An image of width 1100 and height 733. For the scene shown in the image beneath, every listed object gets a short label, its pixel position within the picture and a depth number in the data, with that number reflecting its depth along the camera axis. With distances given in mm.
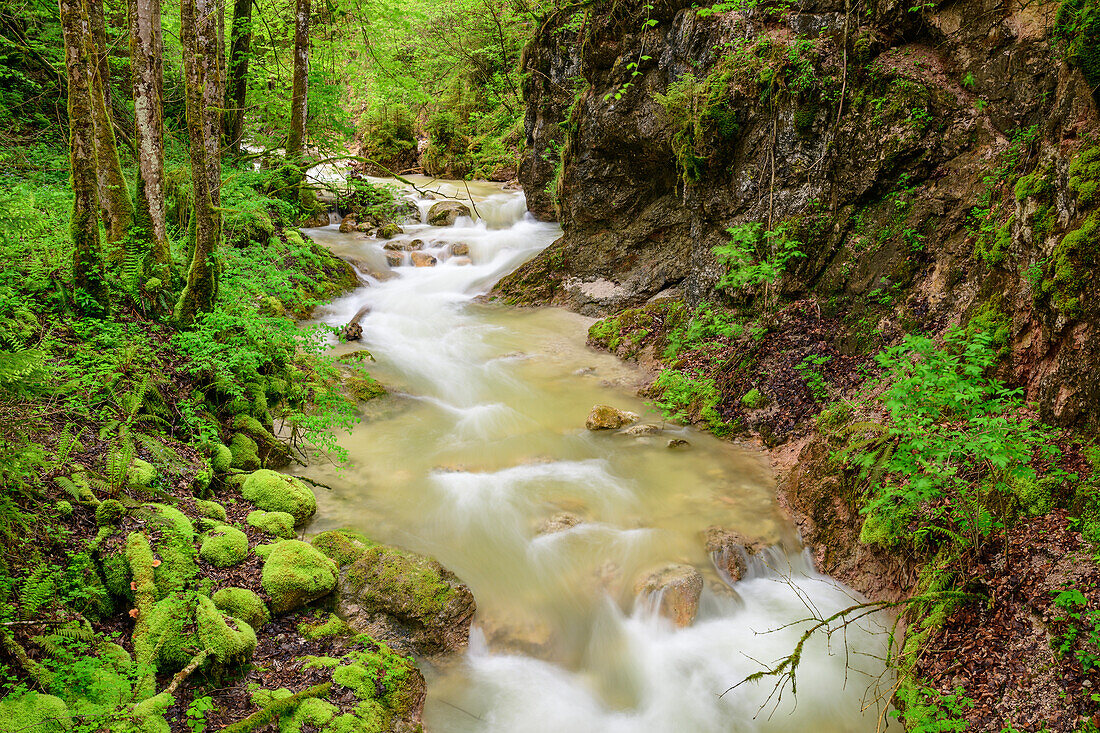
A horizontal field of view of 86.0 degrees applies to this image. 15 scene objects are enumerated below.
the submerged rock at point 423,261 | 14469
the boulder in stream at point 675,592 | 5309
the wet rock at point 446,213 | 16688
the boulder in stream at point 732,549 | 5707
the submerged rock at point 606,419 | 8219
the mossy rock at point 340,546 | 5258
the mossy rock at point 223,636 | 3721
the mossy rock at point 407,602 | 4828
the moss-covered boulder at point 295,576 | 4492
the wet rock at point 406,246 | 14744
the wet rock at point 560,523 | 6289
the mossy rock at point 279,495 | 5570
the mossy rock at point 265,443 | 6328
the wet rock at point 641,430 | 8070
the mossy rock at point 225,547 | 4457
